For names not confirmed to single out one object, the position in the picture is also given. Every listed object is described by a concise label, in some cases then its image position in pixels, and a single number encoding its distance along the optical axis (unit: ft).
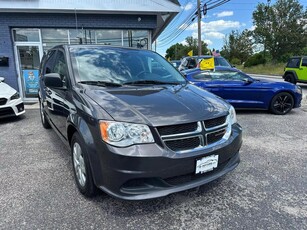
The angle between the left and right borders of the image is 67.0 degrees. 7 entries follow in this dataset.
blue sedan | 21.79
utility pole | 65.31
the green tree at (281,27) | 122.83
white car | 19.36
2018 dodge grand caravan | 6.77
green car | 44.80
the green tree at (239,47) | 175.22
